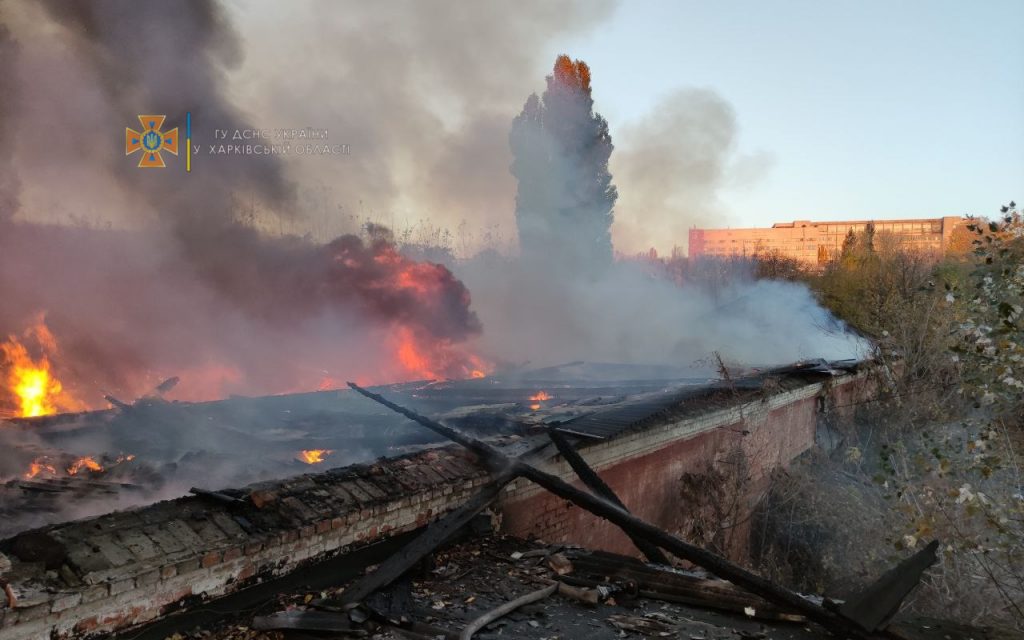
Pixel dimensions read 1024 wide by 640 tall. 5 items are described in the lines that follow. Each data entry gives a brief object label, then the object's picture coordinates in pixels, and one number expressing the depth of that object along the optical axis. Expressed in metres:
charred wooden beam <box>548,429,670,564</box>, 5.68
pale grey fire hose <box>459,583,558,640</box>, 3.43
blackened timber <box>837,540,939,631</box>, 3.43
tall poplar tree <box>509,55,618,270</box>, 35.31
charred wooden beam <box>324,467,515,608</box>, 3.75
